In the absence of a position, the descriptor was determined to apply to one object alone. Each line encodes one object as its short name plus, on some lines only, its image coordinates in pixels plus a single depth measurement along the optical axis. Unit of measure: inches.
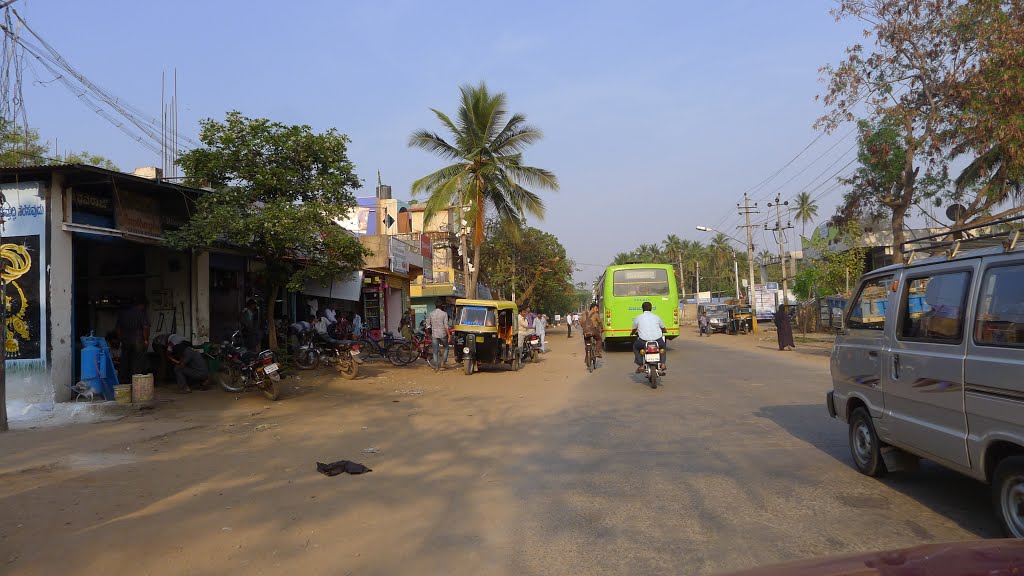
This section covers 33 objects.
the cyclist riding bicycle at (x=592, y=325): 697.6
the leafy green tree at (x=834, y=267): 1101.1
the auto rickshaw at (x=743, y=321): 1633.7
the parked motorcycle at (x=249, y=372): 476.7
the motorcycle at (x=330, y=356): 626.8
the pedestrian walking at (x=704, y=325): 1625.2
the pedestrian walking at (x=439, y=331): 690.2
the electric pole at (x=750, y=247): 1730.7
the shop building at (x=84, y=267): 413.1
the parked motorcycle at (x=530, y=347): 829.8
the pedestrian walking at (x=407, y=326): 920.3
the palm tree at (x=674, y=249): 3668.8
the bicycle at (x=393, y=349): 765.9
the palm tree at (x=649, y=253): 3572.8
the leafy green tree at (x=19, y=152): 956.8
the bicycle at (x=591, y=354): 735.7
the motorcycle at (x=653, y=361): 527.5
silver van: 163.5
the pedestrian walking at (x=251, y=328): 585.9
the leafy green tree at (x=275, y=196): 476.7
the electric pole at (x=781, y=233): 1457.2
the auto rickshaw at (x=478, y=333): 681.0
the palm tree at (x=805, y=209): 2940.5
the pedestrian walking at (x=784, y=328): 940.6
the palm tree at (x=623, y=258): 3695.9
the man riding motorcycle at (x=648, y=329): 532.7
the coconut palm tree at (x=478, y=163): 961.5
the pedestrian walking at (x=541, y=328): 1038.1
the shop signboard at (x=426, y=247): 1398.9
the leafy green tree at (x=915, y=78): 645.9
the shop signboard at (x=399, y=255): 1035.3
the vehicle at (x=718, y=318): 1632.6
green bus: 924.0
